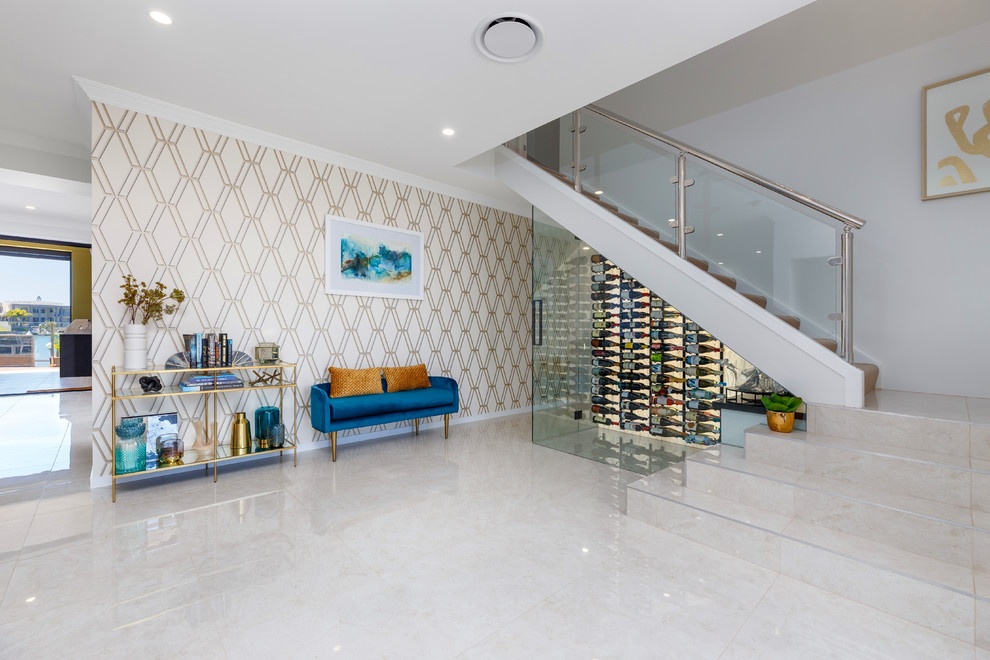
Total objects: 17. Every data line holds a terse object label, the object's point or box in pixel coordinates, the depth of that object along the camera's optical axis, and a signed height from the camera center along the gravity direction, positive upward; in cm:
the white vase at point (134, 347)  319 -12
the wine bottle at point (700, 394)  354 -52
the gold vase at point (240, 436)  359 -85
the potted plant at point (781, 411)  280 -52
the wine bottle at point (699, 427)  355 -78
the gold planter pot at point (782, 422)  280 -58
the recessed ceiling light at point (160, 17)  244 +172
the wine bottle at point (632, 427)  387 -84
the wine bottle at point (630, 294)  379 +30
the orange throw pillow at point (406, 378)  458 -50
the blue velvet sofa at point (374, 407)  383 -71
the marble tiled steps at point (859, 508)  179 -90
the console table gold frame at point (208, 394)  304 -47
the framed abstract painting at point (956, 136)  349 +154
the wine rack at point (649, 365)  360 -30
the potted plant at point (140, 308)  320 +16
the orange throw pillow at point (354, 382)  410 -49
